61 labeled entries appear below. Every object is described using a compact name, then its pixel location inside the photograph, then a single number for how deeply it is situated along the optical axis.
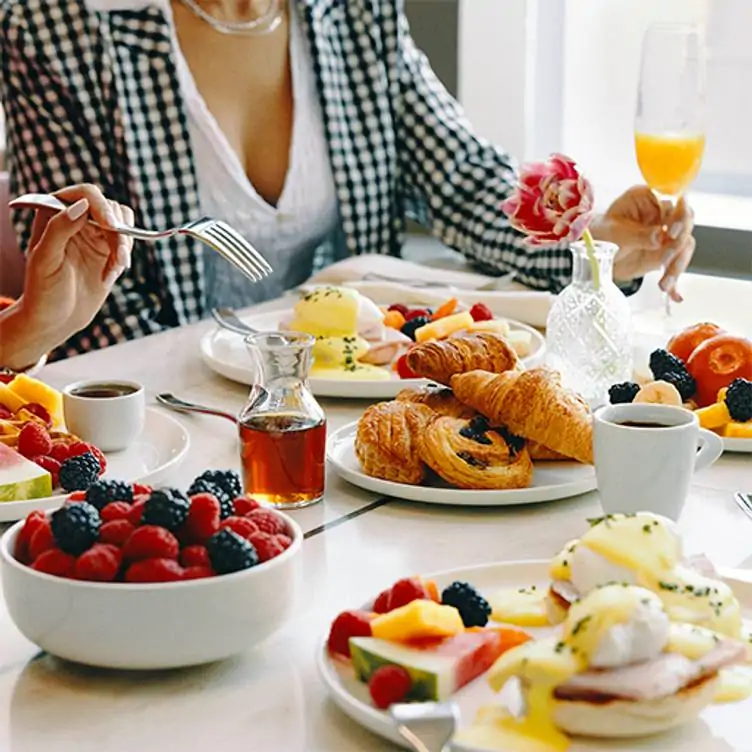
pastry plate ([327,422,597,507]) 1.48
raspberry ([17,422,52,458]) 1.51
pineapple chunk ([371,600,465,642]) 1.18
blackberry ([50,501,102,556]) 1.19
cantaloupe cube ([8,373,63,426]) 1.64
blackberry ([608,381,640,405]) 1.64
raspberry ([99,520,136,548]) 1.20
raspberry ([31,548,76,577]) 1.19
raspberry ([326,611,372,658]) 1.20
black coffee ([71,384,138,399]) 1.62
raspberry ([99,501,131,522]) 1.21
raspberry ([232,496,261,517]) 1.26
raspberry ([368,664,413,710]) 1.15
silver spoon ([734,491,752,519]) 1.47
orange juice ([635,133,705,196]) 2.11
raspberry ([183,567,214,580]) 1.19
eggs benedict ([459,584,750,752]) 1.10
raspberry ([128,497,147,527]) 1.20
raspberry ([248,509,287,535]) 1.25
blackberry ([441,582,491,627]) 1.23
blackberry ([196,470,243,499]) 1.29
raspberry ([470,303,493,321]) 1.96
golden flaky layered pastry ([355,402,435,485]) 1.51
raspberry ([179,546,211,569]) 1.20
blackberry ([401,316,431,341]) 1.93
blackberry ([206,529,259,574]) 1.20
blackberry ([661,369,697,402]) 1.69
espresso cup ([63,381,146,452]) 1.60
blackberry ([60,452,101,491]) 1.48
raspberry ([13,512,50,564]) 1.23
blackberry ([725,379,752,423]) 1.62
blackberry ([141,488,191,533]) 1.19
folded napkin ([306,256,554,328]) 2.05
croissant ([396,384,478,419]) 1.55
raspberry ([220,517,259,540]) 1.23
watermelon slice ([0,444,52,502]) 1.45
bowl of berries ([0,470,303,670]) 1.18
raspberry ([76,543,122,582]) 1.18
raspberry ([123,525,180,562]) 1.19
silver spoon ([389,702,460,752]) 1.10
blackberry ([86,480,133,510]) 1.24
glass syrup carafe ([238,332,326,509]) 1.48
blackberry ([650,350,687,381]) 1.71
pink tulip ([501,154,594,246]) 1.60
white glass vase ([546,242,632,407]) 1.74
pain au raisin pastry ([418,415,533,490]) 1.49
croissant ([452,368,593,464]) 1.50
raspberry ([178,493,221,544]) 1.21
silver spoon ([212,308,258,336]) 1.94
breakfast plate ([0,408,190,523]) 1.53
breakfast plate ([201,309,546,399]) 1.76
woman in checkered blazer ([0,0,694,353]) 2.34
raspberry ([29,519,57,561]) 1.21
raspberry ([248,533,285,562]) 1.22
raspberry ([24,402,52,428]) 1.62
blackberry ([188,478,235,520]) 1.25
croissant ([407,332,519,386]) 1.57
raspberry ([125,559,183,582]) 1.18
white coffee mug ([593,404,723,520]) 1.39
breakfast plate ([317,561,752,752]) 1.13
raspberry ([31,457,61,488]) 1.50
